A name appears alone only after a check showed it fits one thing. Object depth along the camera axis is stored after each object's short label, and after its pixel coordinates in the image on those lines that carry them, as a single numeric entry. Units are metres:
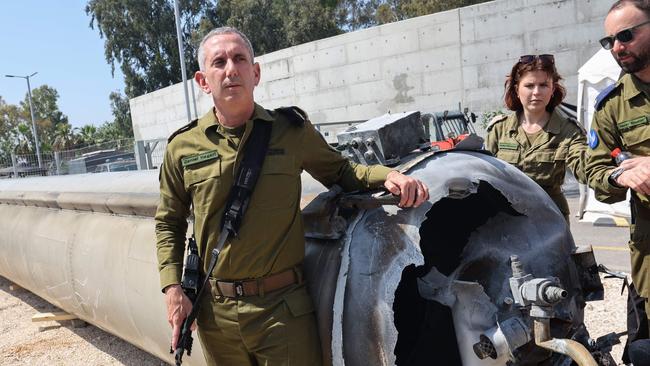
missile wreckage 1.90
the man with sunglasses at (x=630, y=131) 2.07
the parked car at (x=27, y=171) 17.56
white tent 7.13
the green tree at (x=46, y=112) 54.53
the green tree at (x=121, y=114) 44.16
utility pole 16.15
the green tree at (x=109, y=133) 44.84
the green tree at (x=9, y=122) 49.31
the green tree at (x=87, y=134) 50.41
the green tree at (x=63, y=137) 48.01
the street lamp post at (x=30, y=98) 18.02
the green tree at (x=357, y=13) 36.78
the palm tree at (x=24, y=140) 43.44
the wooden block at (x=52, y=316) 5.14
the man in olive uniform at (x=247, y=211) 2.01
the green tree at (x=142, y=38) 39.00
